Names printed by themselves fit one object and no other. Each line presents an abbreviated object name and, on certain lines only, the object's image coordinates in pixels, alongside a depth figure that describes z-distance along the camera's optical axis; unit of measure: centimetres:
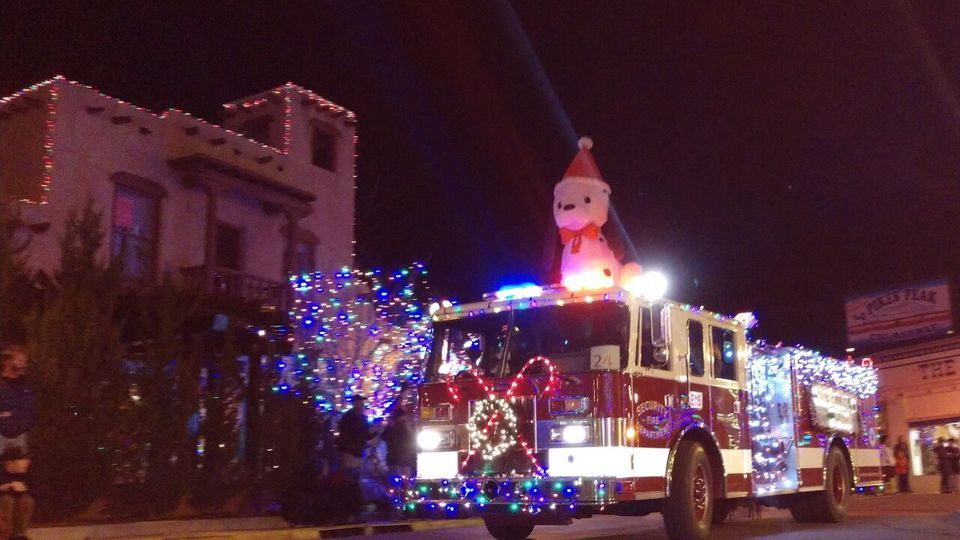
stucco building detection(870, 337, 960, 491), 2970
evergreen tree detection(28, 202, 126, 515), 1138
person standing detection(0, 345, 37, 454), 777
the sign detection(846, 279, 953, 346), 3159
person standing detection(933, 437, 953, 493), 2475
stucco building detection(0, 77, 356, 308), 1867
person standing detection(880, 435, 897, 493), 1643
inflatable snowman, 1239
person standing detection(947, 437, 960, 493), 2469
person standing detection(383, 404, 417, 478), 1240
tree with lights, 1745
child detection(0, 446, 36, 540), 781
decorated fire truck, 895
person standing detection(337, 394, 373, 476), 1359
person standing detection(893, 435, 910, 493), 2764
